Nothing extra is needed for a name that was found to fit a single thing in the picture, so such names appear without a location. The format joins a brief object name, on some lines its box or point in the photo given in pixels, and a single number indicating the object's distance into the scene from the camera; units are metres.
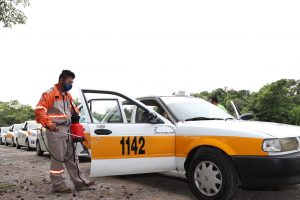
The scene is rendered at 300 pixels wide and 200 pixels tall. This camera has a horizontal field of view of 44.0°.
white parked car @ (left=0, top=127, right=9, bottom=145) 26.76
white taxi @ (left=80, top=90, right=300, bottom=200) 4.70
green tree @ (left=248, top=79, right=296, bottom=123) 74.06
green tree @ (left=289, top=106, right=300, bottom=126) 73.84
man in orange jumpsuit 5.84
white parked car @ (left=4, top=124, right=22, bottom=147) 21.90
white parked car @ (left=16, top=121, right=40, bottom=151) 15.97
